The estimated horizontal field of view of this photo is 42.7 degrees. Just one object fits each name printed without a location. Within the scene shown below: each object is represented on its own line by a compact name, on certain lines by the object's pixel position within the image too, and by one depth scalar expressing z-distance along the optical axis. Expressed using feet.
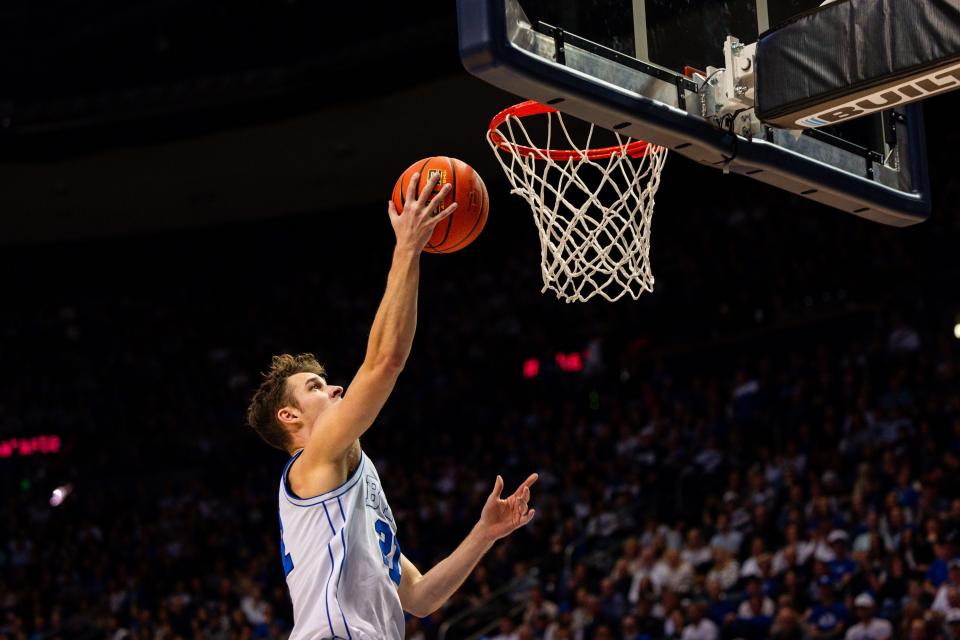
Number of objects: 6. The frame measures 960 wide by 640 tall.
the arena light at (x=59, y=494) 52.97
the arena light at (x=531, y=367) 48.67
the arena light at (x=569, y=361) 48.31
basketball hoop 15.19
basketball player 9.98
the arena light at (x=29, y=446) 55.26
